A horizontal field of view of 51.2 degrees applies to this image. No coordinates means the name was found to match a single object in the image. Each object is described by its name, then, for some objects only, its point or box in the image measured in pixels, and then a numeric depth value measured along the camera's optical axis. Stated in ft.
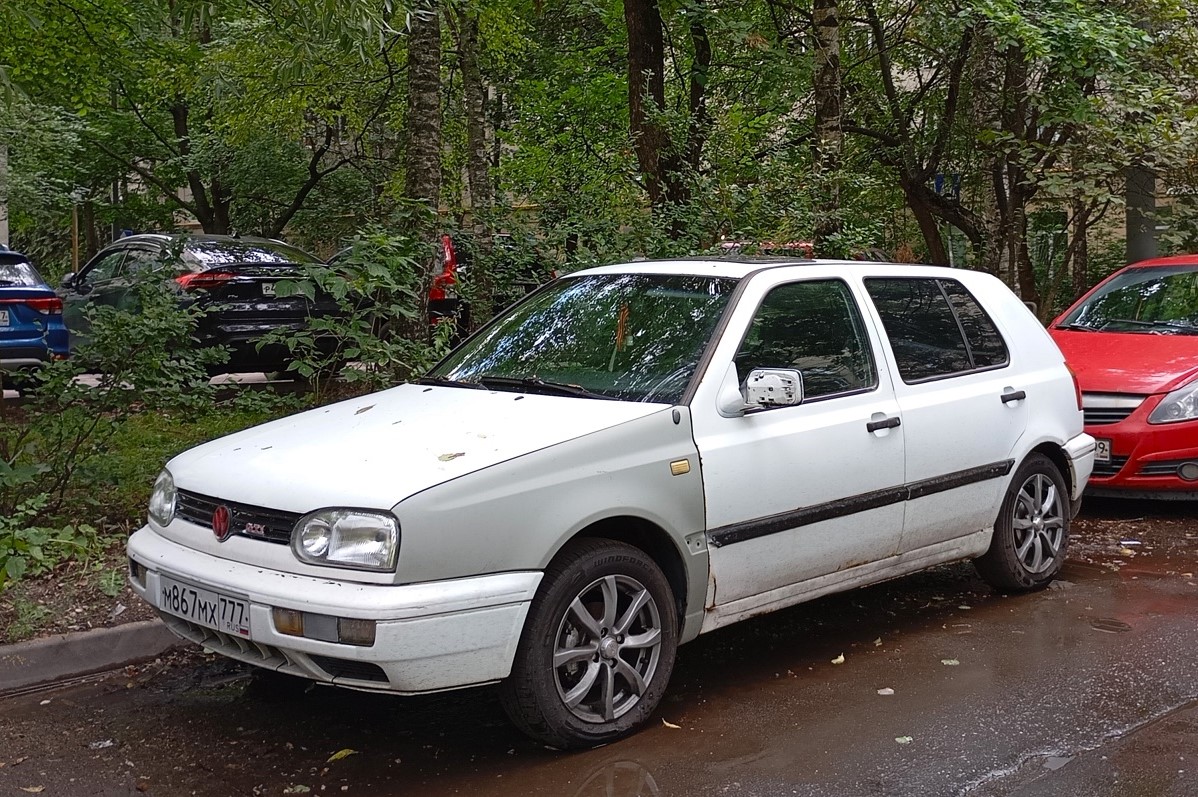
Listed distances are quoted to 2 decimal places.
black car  35.83
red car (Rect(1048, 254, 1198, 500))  26.20
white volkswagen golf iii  12.89
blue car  38.47
